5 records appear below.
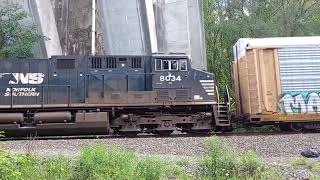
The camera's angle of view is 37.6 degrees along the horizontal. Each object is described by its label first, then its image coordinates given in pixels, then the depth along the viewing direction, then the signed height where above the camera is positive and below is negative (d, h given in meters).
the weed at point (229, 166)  7.56 -0.94
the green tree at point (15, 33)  20.62 +3.79
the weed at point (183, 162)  8.30 -0.92
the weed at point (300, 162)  8.45 -1.02
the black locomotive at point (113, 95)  15.56 +0.61
